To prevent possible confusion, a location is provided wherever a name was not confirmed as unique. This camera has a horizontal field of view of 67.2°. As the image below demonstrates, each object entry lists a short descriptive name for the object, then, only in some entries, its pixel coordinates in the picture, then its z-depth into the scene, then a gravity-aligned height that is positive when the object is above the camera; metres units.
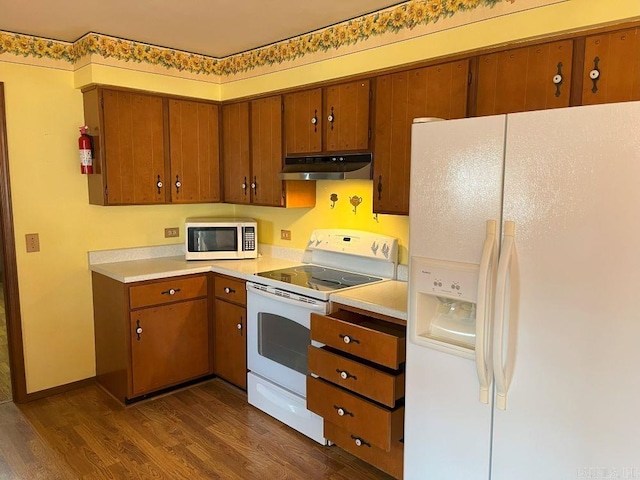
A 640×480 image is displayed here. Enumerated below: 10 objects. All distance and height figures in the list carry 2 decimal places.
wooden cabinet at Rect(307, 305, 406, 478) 2.23 -0.93
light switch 3.26 -0.34
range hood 2.75 +0.16
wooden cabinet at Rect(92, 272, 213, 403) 3.19 -0.98
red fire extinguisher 3.28 +0.28
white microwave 3.66 -0.36
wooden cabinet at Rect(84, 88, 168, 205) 3.26 +0.32
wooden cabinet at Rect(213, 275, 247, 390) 3.28 -0.97
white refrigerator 1.49 -0.35
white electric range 2.80 -0.70
